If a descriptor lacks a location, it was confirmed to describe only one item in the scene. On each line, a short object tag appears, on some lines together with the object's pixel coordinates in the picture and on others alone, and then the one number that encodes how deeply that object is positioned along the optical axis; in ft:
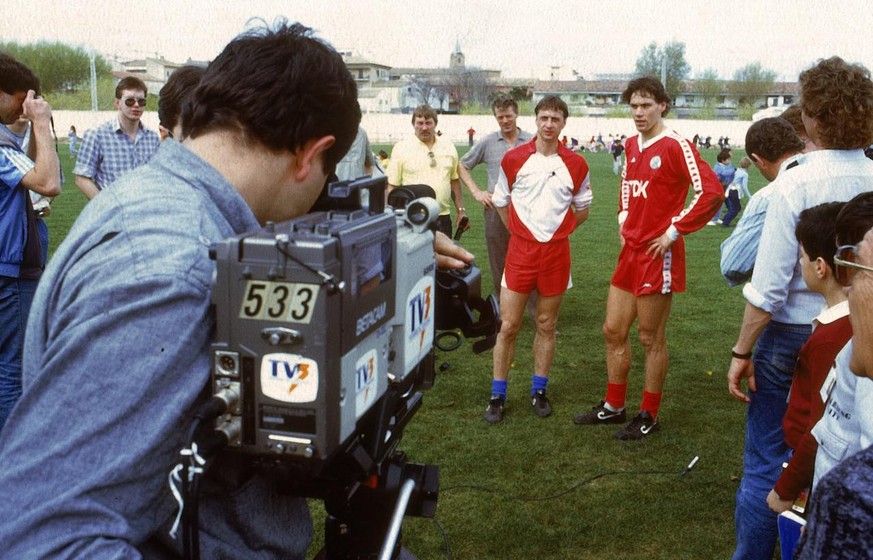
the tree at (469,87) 293.23
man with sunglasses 19.51
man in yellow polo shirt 25.64
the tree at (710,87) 317.42
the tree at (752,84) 312.09
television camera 3.84
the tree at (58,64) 252.83
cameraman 3.75
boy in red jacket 8.41
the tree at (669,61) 329.11
